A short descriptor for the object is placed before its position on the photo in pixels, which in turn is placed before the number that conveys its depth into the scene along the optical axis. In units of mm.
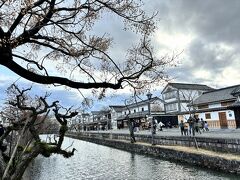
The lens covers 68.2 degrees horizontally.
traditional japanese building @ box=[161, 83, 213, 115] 39955
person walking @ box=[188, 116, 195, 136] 16107
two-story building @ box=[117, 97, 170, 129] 40753
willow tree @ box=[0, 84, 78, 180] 3579
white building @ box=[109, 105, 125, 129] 56108
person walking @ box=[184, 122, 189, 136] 18388
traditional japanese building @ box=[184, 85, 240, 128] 24406
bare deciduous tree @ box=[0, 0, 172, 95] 3736
